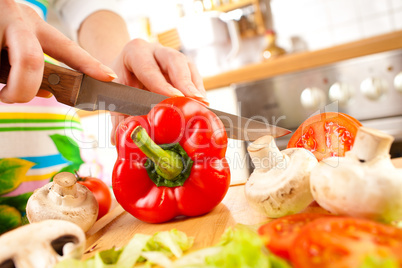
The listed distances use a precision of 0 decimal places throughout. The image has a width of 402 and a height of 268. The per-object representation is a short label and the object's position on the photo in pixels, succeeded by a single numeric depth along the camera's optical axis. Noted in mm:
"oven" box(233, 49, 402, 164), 628
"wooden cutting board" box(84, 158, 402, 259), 258
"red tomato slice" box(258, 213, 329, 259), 184
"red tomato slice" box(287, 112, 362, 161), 277
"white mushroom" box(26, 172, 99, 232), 271
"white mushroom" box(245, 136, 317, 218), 241
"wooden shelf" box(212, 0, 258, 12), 972
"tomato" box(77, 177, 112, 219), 341
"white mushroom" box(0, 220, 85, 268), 195
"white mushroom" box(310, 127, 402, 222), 199
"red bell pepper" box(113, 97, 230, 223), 292
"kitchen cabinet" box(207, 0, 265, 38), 974
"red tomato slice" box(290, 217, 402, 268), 159
